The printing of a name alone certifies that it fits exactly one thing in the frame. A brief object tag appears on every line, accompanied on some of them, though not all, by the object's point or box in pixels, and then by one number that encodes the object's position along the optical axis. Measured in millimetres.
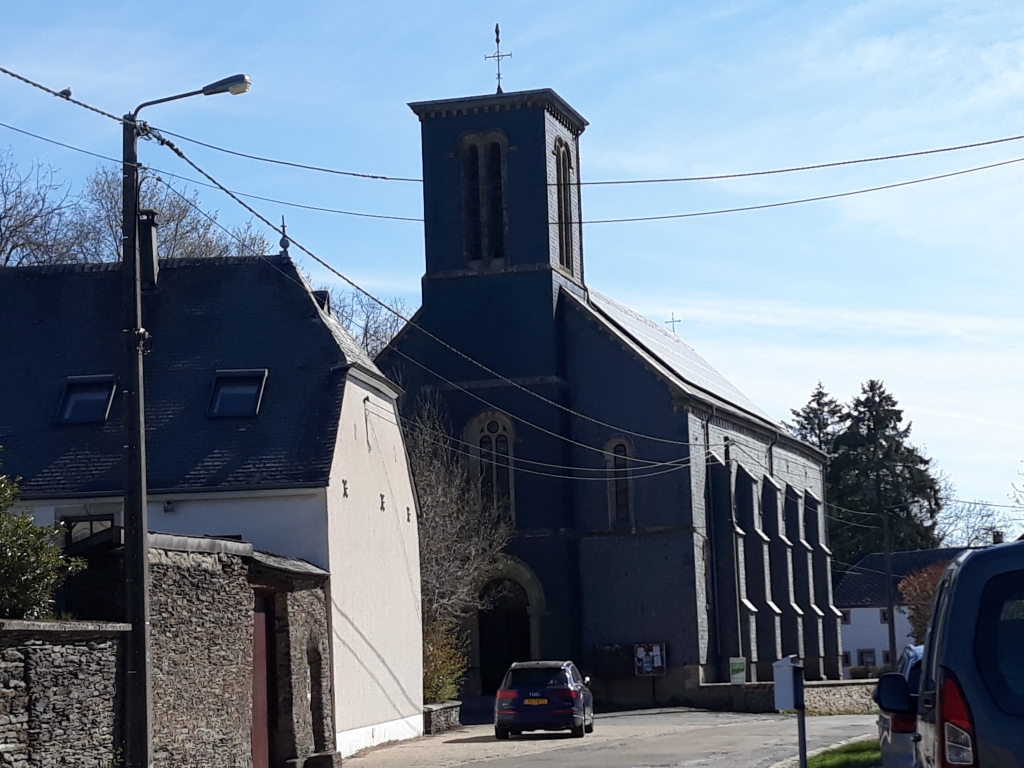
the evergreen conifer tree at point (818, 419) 92188
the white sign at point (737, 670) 44625
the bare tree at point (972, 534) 87000
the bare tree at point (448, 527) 37781
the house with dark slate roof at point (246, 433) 26000
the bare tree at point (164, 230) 45094
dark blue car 28359
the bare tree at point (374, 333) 56281
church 45125
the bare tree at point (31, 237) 43156
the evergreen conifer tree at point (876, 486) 85625
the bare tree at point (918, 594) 69688
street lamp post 14281
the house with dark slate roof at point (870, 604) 84875
